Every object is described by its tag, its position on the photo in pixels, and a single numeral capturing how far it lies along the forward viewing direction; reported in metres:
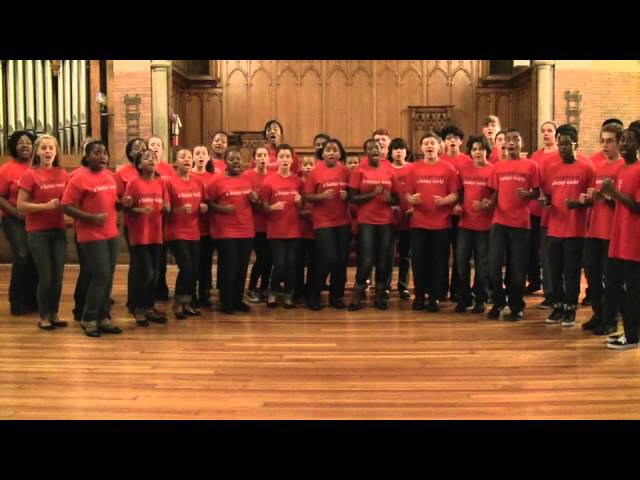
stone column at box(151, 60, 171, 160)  10.77
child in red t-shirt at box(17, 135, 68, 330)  5.56
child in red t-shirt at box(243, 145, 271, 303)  6.63
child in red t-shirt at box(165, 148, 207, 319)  5.89
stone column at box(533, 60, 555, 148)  10.58
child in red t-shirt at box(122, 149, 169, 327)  5.56
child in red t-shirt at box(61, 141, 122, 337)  5.16
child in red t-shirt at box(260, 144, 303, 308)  6.43
